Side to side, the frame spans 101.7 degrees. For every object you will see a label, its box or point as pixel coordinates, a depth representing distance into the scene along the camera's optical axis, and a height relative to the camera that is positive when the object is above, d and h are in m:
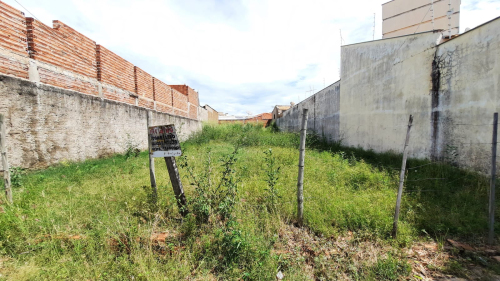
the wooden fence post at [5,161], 2.70 -0.40
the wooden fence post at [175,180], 2.59 -0.64
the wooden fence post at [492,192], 2.40 -0.77
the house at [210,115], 20.35 +1.69
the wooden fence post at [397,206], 2.46 -0.93
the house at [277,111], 22.10 +2.14
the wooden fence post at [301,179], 2.54 -0.63
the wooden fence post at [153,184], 2.80 -0.74
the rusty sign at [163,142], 2.46 -0.14
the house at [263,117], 27.65 +2.23
